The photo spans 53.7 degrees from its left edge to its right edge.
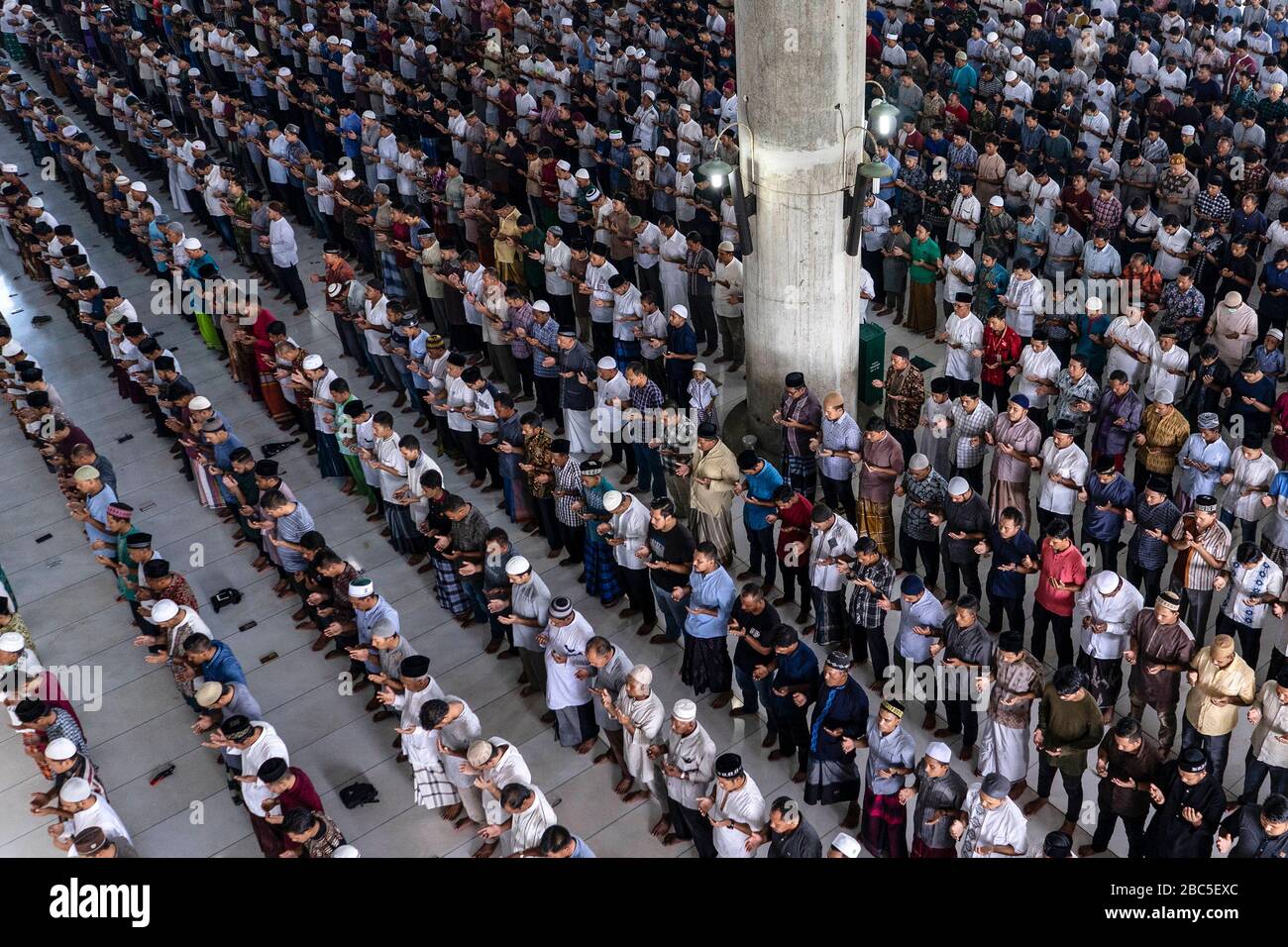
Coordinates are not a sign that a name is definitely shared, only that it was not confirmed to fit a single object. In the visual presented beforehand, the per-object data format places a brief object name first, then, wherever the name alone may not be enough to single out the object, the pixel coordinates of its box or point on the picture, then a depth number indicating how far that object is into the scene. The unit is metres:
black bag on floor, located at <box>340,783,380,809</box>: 8.78
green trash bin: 12.12
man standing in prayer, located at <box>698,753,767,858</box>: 7.10
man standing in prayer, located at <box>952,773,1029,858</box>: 6.79
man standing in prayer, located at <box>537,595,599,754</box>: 8.26
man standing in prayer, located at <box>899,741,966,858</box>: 6.98
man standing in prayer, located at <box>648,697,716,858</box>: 7.44
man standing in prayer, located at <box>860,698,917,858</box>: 7.30
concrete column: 9.55
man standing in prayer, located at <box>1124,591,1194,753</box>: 7.64
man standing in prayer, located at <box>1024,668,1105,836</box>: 7.33
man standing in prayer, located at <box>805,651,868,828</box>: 7.55
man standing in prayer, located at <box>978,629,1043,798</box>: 7.54
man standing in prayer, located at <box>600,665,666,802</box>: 7.63
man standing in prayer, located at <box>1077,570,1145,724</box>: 7.96
